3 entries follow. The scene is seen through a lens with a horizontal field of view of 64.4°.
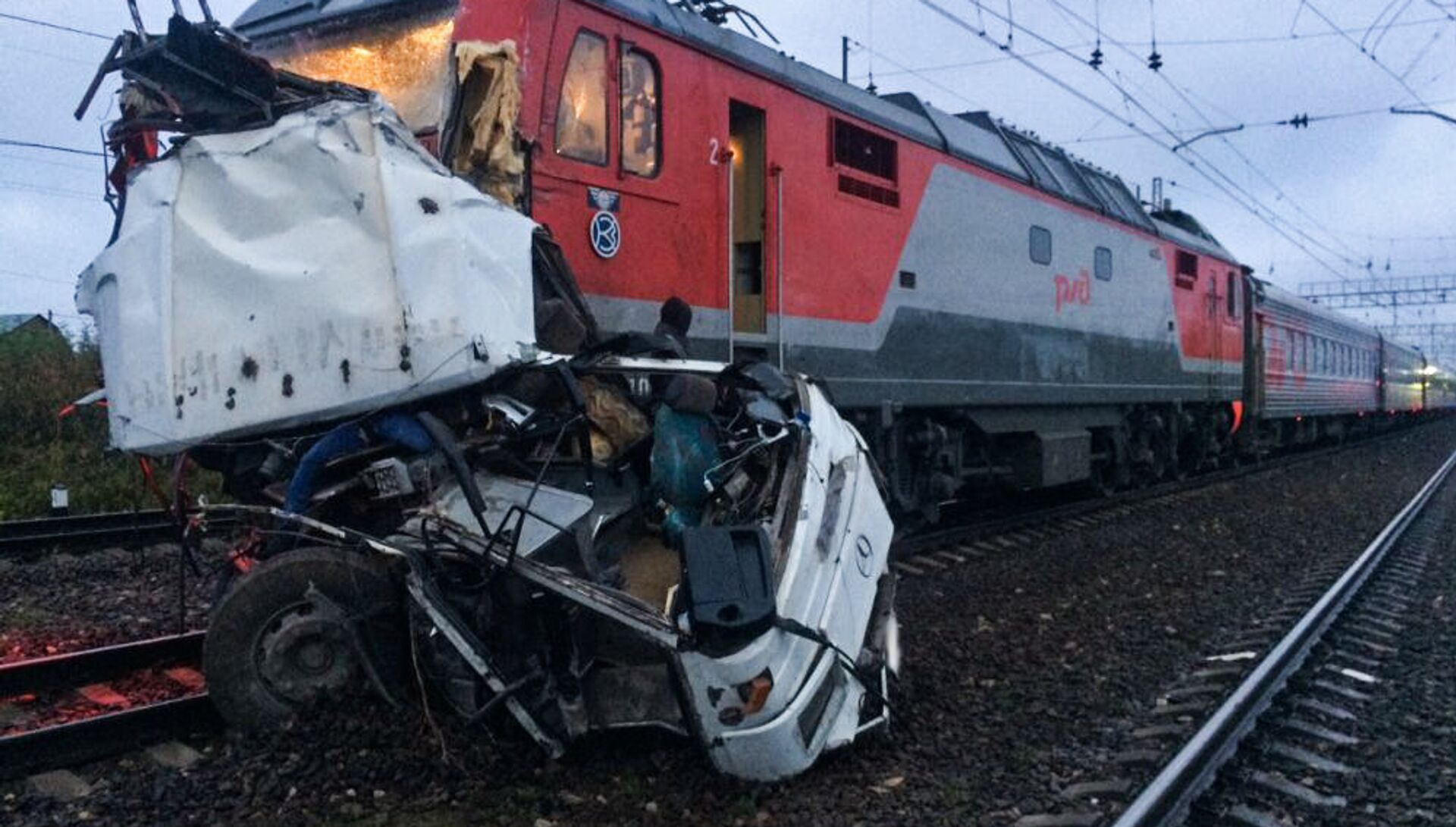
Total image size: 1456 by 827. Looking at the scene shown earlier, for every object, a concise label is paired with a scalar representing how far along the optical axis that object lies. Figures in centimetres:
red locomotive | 567
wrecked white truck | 396
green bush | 1150
